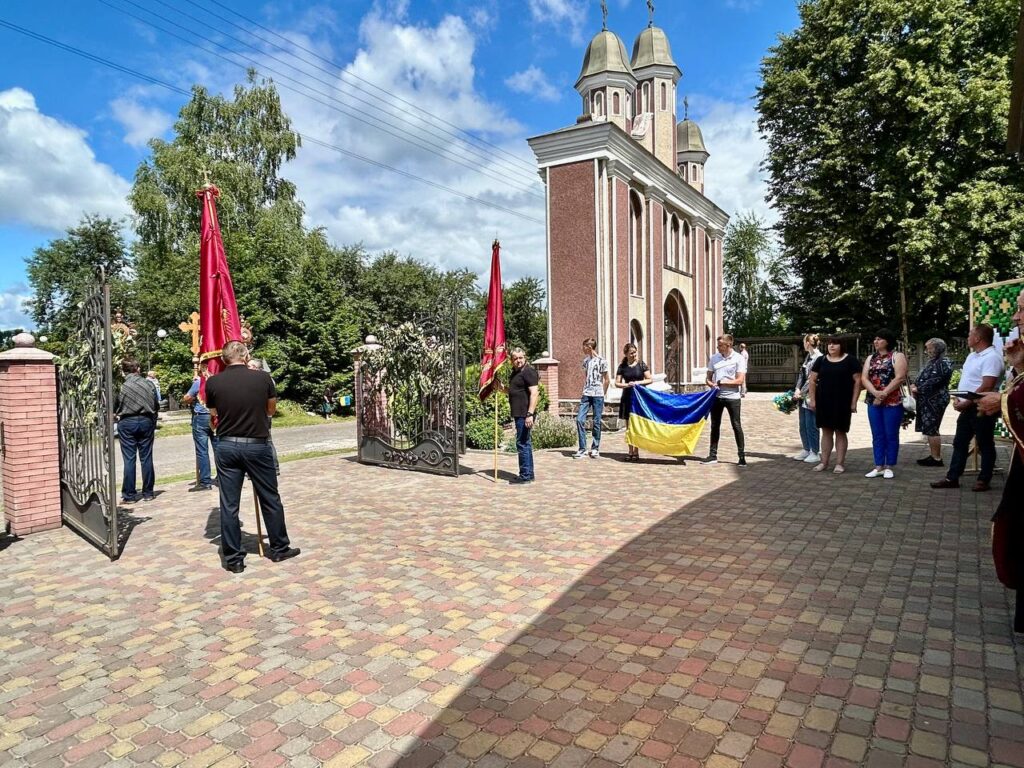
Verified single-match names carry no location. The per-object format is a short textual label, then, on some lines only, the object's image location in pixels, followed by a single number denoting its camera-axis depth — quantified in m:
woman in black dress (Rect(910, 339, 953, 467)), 8.51
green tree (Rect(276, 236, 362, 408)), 23.92
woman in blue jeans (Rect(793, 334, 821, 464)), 9.85
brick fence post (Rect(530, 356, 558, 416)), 16.12
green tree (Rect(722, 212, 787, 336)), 47.69
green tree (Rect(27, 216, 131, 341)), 47.53
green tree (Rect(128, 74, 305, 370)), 28.23
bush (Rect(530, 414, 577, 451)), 12.72
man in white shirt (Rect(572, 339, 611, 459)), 11.02
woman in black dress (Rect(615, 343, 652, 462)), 10.84
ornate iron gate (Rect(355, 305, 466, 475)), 9.73
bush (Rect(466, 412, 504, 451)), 12.76
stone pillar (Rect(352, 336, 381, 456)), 11.21
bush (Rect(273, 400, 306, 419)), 22.92
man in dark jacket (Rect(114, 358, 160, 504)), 8.08
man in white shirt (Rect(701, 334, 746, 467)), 9.98
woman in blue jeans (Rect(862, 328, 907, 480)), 8.21
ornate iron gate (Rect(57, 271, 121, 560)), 5.48
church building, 17.19
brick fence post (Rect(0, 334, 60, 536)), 6.53
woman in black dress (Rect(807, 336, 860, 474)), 8.73
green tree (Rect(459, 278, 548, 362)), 39.16
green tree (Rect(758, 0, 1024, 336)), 21.39
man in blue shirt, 8.66
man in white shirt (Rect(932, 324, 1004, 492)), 7.25
